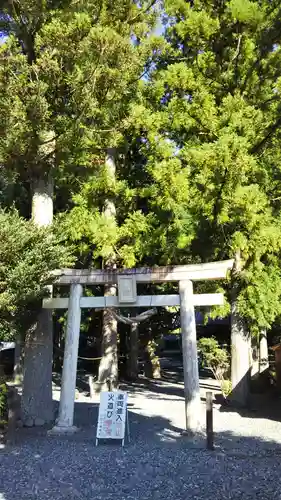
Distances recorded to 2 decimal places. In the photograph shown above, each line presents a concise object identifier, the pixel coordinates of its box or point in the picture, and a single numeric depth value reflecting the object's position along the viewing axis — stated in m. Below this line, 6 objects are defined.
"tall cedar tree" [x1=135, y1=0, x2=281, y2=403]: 9.74
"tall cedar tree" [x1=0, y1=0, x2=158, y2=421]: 8.08
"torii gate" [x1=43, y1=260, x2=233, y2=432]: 7.93
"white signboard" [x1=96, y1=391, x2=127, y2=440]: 7.25
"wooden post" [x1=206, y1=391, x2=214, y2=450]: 7.00
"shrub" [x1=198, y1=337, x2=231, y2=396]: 11.53
